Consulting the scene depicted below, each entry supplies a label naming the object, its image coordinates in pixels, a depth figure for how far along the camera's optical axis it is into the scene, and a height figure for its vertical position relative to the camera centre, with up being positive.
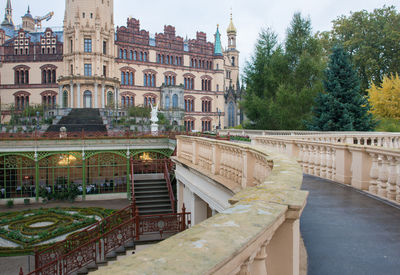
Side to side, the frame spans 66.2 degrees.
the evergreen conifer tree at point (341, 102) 26.17 +2.42
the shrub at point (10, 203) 24.12 -5.77
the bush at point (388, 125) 27.65 +0.43
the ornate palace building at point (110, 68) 50.47 +11.55
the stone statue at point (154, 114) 30.16 +1.57
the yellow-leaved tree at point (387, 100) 32.22 +3.23
